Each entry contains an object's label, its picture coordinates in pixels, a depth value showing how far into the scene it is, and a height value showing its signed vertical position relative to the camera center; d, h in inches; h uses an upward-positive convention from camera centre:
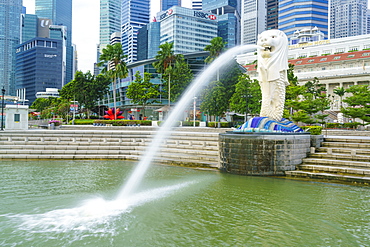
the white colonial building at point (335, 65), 2534.4 +567.4
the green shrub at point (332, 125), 1473.2 -5.0
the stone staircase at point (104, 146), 724.7 -68.5
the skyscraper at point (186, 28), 4726.9 +1559.2
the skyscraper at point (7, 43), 7677.2 +1999.9
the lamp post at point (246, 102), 1363.4 +96.5
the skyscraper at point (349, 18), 7298.2 +2675.1
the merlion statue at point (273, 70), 629.3 +114.5
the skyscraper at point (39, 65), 6264.8 +1168.5
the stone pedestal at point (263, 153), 571.2 -59.1
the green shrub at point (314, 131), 750.4 -18.8
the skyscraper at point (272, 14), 7206.7 +2709.0
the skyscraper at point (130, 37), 7042.3 +2112.3
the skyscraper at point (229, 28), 6181.1 +2008.4
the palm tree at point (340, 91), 2249.0 +254.8
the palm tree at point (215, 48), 1786.4 +451.5
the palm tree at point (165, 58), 1904.5 +410.9
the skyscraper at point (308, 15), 4692.4 +1757.2
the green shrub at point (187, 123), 1584.4 -7.7
